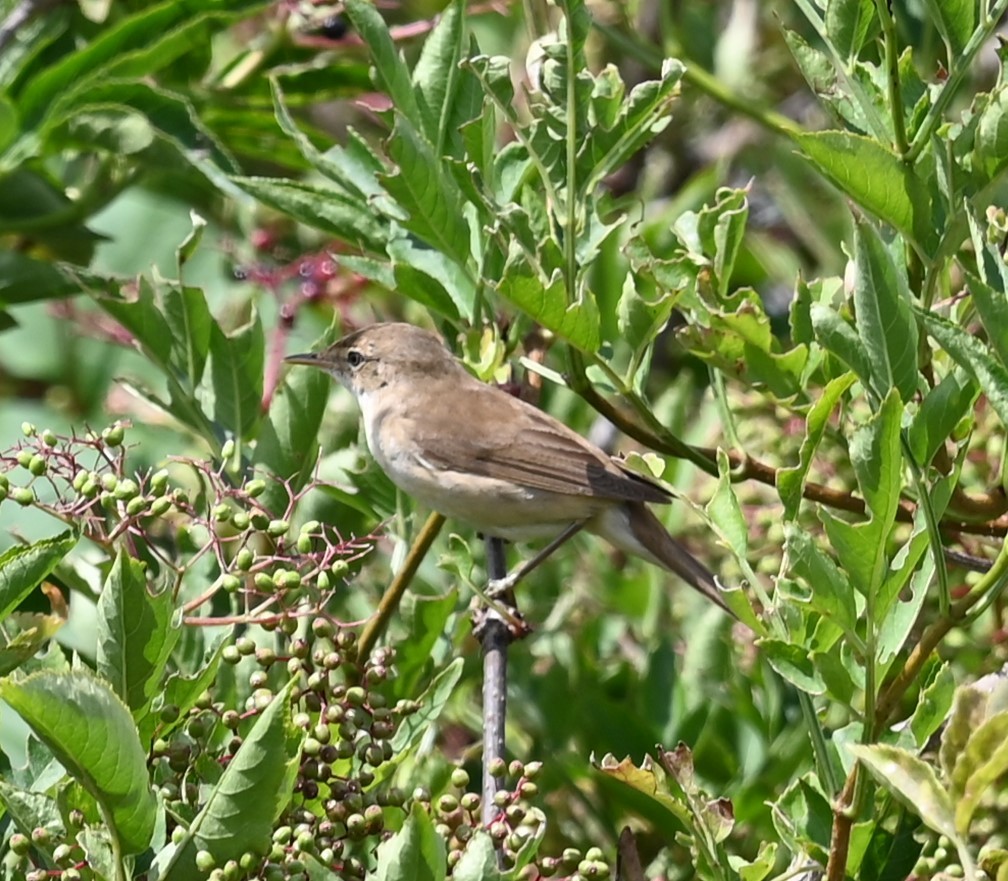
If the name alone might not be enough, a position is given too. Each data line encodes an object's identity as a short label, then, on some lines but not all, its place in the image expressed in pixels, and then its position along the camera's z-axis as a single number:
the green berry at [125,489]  4.31
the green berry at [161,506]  4.38
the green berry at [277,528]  4.54
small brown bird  7.52
